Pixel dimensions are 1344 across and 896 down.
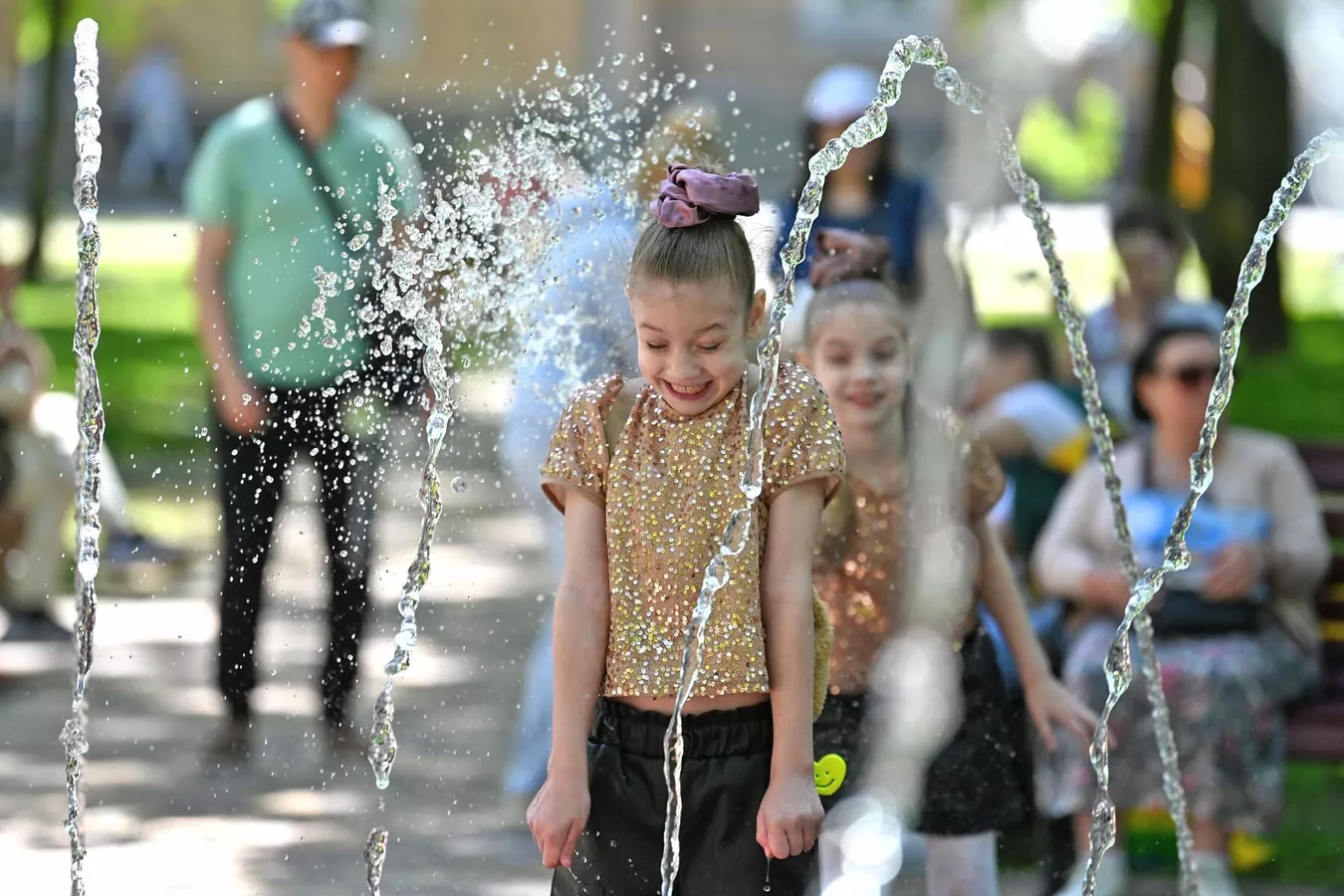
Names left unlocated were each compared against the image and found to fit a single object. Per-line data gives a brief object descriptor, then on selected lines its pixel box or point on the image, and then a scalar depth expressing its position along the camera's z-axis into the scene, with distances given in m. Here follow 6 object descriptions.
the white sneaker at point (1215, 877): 7.63
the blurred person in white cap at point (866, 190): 8.02
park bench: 8.19
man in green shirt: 6.98
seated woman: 7.96
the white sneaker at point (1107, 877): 7.62
